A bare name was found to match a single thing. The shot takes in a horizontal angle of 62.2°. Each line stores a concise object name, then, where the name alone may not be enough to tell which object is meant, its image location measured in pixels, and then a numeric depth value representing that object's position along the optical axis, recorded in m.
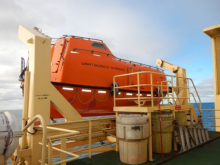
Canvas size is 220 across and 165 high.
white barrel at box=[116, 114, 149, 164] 4.14
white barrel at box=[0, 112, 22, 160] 2.48
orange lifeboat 5.49
